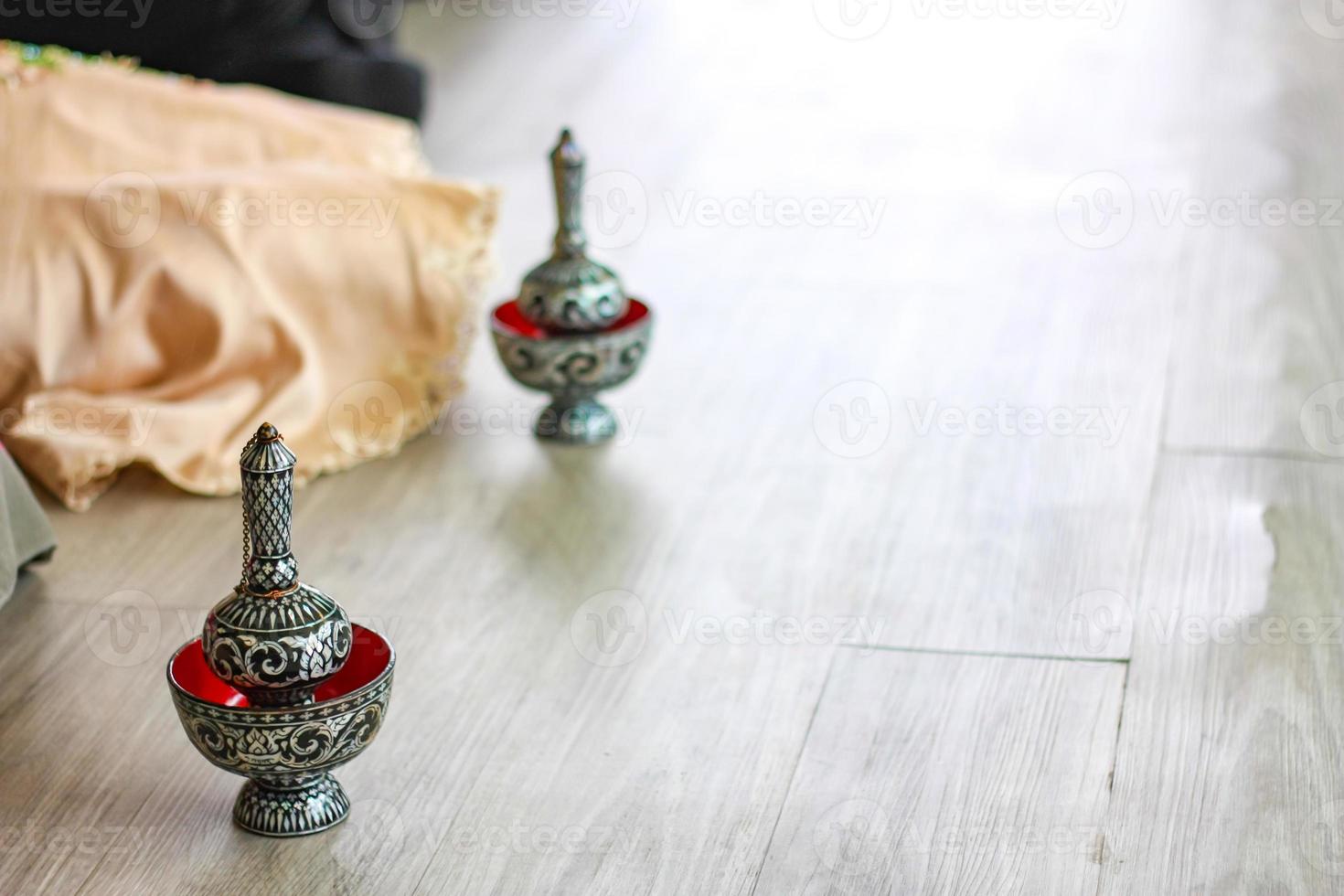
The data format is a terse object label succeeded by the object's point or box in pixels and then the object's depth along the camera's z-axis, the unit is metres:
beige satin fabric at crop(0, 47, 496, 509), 2.12
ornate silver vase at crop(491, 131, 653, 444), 2.09
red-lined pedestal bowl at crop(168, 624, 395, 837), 1.28
